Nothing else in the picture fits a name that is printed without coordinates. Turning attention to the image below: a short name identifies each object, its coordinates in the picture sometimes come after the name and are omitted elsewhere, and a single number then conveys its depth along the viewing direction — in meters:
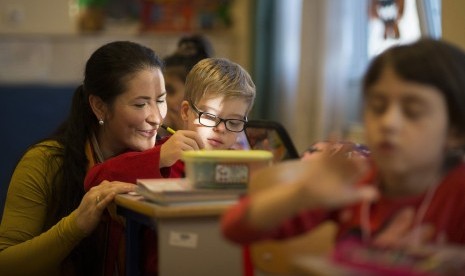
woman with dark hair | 2.51
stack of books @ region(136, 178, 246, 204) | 2.24
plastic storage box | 2.25
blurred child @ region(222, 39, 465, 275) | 1.78
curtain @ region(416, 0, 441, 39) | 3.26
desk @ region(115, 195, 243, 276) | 2.24
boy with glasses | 2.50
